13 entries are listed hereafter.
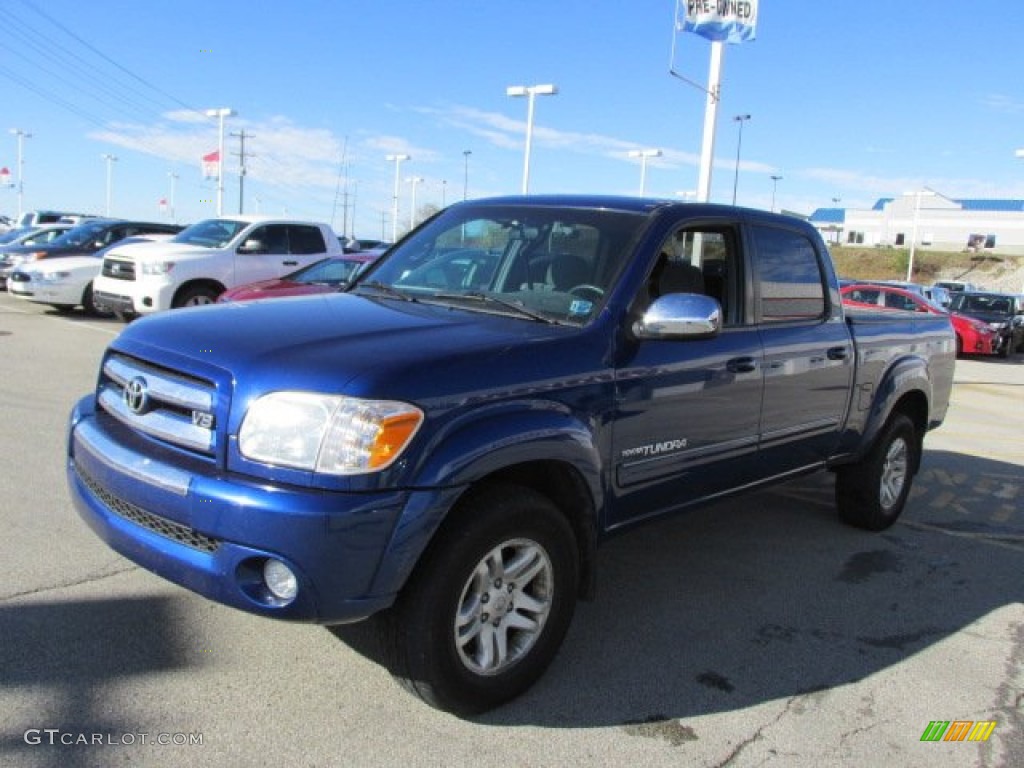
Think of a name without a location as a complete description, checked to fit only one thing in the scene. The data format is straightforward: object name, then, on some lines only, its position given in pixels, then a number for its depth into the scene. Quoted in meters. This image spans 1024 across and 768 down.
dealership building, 89.38
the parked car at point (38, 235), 19.78
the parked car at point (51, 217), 29.17
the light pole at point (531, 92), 28.59
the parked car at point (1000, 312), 20.69
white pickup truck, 12.37
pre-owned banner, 11.77
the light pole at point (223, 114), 35.41
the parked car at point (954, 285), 41.85
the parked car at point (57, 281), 14.54
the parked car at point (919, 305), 18.83
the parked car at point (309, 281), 10.59
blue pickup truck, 2.66
